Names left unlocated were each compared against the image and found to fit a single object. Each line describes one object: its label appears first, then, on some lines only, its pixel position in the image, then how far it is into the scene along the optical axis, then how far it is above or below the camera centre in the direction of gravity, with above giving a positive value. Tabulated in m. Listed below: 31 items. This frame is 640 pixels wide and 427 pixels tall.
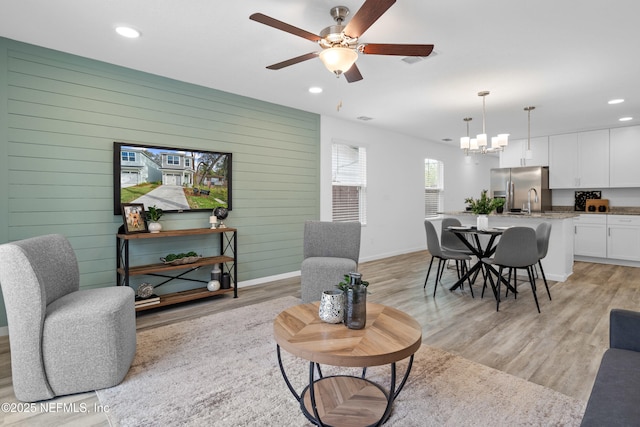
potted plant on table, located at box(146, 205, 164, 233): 3.54 -0.15
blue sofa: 1.11 -0.71
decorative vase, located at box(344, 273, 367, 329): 1.76 -0.55
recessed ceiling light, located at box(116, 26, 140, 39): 2.74 +1.46
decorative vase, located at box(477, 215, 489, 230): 4.26 -0.25
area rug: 1.80 -1.16
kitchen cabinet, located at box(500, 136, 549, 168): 7.12 +1.11
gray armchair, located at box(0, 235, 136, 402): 1.90 -0.76
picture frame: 3.41 -0.14
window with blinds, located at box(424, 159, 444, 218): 8.01 +0.43
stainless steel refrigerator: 6.89 +0.35
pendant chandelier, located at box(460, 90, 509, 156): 4.57 +0.86
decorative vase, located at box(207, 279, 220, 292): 3.92 -0.97
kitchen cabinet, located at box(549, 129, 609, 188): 6.46 +0.89
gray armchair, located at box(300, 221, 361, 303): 3.44 -0.59
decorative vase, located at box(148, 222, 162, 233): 3.54 -0.24
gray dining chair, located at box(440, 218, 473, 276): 4.79 -0.52
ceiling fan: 2.09 +1.12
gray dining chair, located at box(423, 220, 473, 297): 4.21 -0.60
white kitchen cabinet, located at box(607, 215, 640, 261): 5.91 -0.62
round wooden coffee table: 1.49 -0.67
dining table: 4.03 -0.58
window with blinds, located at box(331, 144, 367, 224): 5.89 +0.41
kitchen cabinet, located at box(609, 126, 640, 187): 6.13 +0.88
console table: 3.34 -0.67
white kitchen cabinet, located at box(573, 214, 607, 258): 6.26 -0.62
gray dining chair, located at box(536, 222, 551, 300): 4.11 -0.44
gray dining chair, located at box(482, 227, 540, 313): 3.59 -0.51
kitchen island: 4.77 -0.53
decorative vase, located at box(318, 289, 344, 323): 1.83 -0.58
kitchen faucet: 6.89 +0.12
